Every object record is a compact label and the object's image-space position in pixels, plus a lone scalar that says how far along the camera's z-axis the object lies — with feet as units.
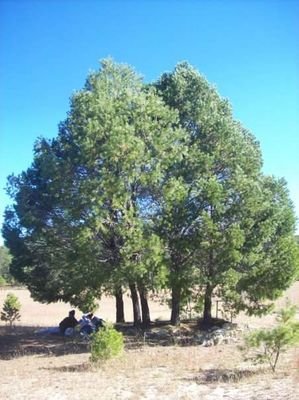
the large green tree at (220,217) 56.80
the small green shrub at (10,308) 82.94
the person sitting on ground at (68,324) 68.64
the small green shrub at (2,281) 252.15
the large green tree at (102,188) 52.54
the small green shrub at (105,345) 41.70
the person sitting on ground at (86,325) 62.19
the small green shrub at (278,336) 36.63
